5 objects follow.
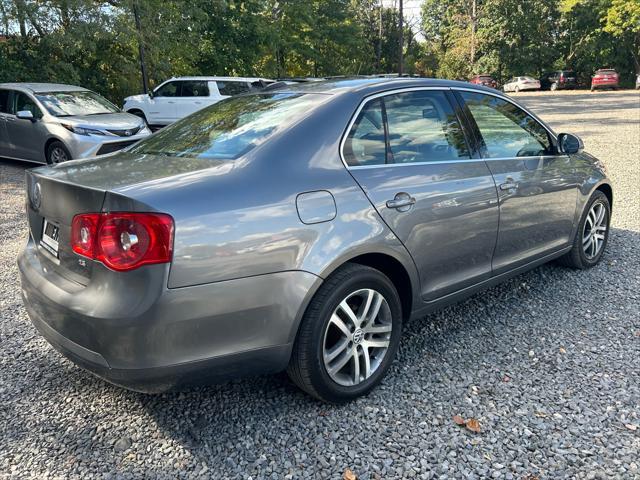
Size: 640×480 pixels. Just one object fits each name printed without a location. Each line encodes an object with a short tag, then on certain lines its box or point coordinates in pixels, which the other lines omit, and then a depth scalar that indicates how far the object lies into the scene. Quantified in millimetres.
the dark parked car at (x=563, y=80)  40875
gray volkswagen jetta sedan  2186
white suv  16000
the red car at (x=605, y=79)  36781
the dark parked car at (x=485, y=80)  41381
